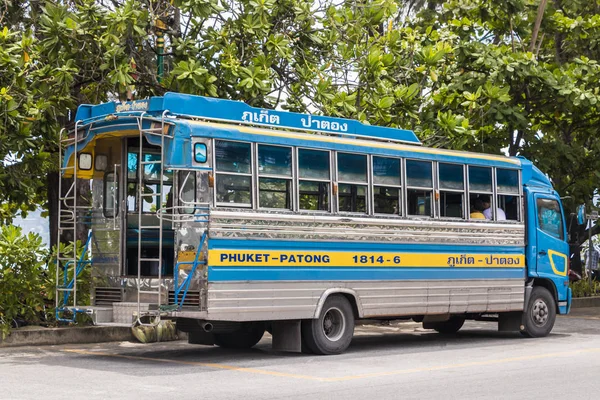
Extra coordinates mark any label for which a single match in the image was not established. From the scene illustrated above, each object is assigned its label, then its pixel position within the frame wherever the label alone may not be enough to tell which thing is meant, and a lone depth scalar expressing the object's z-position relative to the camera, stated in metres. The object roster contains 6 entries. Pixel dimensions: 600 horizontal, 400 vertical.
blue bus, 12.05
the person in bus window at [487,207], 15.82
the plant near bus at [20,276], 14.38
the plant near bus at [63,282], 13.71
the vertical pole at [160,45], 15.29
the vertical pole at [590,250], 25.73
